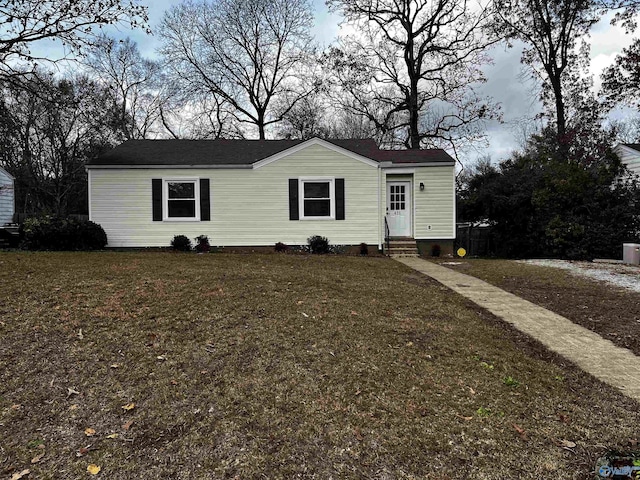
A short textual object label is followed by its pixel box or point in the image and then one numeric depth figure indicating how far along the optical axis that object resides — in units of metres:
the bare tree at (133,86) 26.44
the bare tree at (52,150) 22.38
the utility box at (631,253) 11.83
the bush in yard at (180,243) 12.94
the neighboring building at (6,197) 18.93
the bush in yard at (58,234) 12.00
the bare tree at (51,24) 8.19
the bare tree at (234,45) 24.83
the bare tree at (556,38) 19.23
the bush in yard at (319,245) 13.07
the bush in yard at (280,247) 13.28
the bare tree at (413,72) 21.69
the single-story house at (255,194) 13.20
